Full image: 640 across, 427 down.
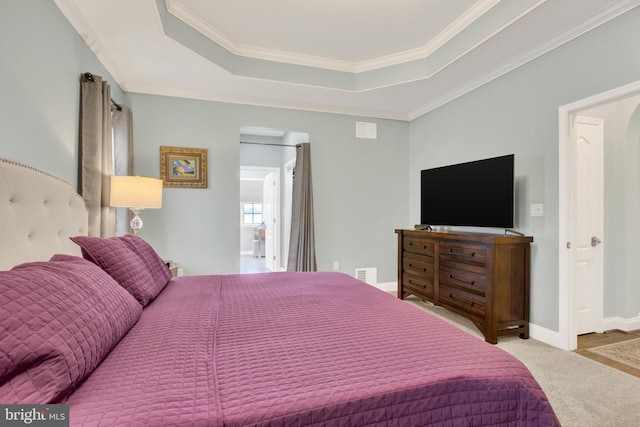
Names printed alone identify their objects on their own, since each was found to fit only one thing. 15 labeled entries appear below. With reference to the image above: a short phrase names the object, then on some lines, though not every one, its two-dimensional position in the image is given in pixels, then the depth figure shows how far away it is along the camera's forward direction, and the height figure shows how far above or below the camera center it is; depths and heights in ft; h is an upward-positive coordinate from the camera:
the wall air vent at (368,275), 14.76 -2.74
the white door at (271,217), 20.18 -0.23
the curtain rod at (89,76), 8.09 +3.41
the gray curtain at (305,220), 13.82 -0.24
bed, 2.45 -1.45
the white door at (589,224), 9.69 -0.22
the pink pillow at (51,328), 2.35 -1.00
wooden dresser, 9.07 -1.92
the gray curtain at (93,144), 8.05 +1.76
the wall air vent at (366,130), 14.79 +3.90
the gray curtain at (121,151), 10.68 +2.07
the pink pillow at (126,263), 4.92 -0.81
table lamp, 8.93 +0.59
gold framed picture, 12.29 +1.79
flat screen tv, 9.55 +0.73
